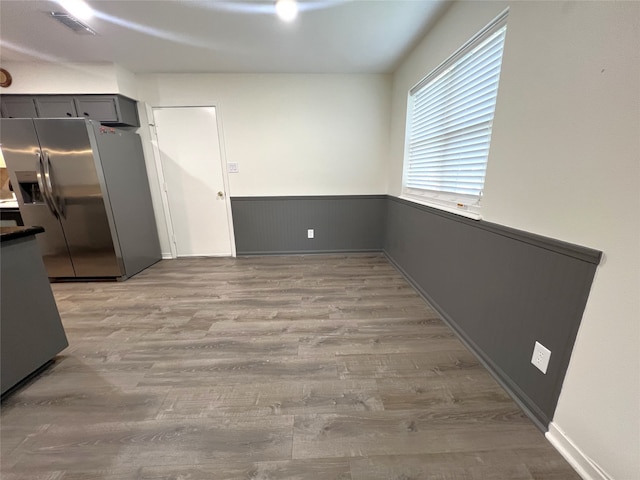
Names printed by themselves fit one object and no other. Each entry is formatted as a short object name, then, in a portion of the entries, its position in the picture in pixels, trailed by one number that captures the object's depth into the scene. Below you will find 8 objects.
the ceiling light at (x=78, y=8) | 1.91
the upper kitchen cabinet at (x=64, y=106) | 3.01
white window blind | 1.67
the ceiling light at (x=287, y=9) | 1.93
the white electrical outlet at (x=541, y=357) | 1.25
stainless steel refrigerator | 2.67
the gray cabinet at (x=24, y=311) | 1.47
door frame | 3.43
